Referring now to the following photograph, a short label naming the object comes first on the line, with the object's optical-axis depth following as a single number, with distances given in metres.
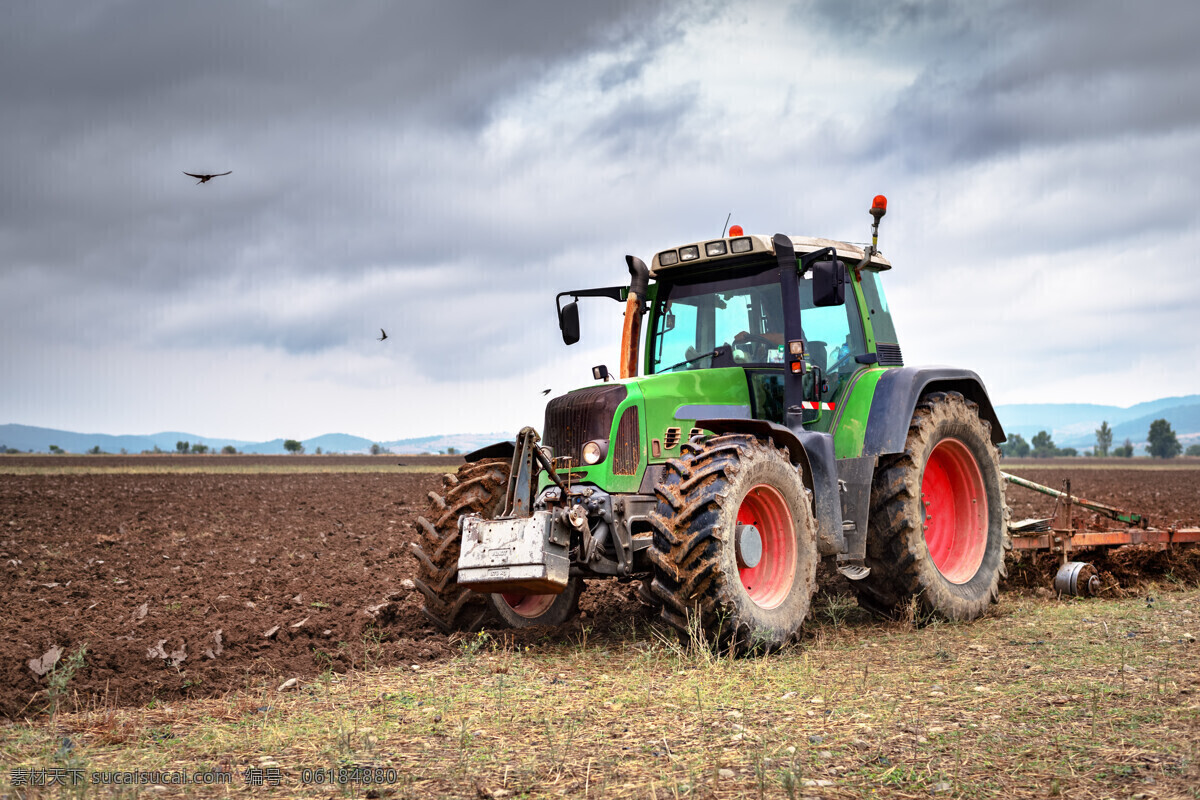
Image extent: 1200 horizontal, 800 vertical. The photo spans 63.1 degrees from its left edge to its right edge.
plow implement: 9.48
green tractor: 6.44
